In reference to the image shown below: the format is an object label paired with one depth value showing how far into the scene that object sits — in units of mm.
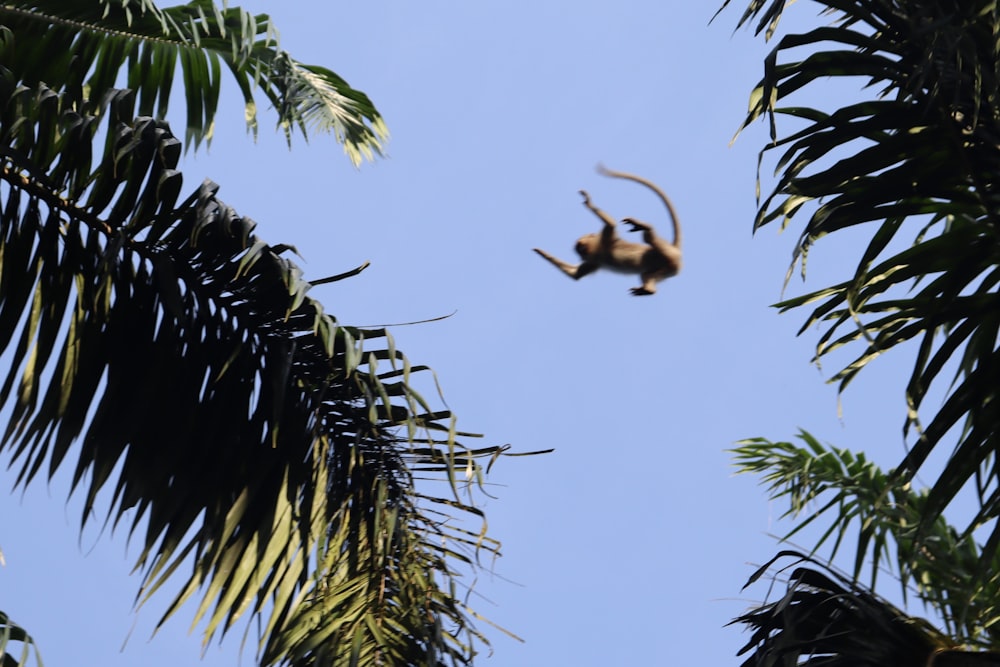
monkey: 18141
